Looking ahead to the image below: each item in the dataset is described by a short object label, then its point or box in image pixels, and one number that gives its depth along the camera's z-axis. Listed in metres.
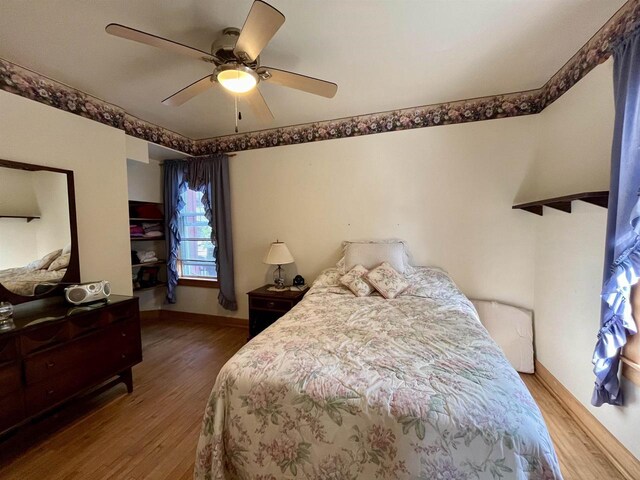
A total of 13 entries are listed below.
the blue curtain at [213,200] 3.42
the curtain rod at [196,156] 3.42
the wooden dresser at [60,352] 1.51
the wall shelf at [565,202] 1.53
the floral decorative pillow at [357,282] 2.37
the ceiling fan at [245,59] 1.21
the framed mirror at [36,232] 1.84
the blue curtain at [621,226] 1.33
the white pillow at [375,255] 2.63
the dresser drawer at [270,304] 2.82
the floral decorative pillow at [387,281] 2.30
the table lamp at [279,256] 2.95
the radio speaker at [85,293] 1.98
